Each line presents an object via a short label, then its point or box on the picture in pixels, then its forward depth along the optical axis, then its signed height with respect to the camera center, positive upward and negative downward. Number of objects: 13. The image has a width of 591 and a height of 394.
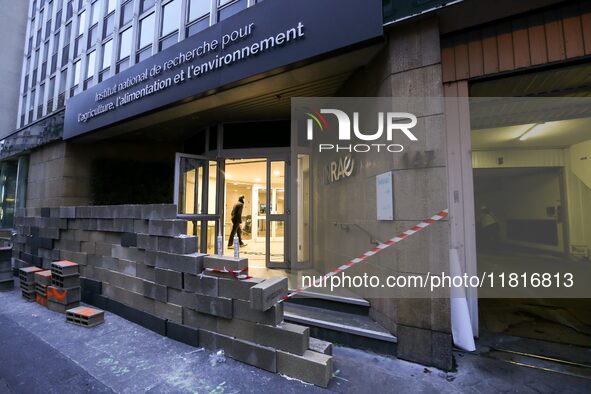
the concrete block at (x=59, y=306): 4.58 -1.48
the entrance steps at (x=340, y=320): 3.29 -1.36
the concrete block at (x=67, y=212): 5.41 +0.06
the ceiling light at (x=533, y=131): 6.22 +1.93
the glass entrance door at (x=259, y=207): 6.34 +0.22
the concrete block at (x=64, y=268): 4.59 -0.86
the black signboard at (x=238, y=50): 3.64 +2.57
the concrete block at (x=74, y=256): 5.16 -0.77
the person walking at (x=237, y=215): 8.45 -0.01
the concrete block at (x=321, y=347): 2.94 -1.38
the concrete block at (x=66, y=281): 4.57 -1.06
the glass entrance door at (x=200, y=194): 6.91 +0.51
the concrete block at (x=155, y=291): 3.80 -1.04
